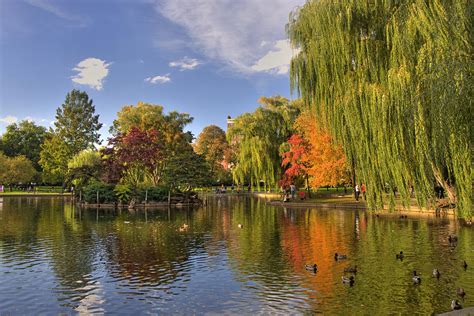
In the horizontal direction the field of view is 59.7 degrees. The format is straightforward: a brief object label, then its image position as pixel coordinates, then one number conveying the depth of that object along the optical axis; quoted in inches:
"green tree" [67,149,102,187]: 2160.4
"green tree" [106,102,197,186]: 1959.9
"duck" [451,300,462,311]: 385.7
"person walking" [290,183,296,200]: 1878.6
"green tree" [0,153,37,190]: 2918.3
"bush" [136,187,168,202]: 1830.7
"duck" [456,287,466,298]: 433.2
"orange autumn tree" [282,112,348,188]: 1551.4
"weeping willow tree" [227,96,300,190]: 2026.3
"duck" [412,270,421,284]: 490.9
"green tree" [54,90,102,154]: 3747.5
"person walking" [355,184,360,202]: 1626.5
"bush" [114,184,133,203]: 1819.6
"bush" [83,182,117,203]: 1846.7
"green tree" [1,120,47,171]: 3678.6
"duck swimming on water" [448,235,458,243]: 752.3
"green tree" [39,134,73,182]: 3238.2
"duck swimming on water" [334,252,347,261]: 631.8
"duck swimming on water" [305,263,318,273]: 562.3
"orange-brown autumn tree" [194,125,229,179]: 3454.7
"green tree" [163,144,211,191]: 1920.5
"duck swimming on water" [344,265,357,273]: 540.4
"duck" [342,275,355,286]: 492.4
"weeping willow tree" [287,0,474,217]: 398.3
